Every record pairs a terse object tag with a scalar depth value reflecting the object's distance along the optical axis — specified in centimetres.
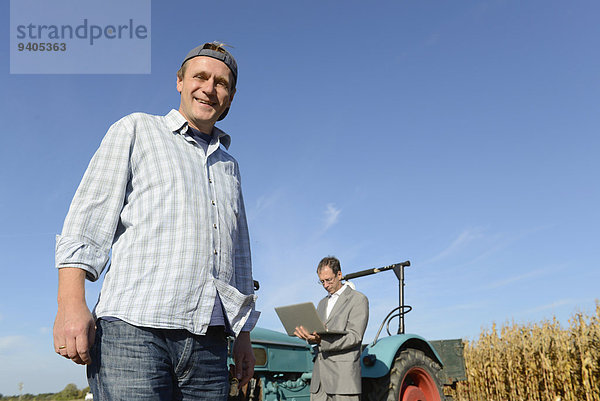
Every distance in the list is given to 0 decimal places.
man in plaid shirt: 138
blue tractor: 436
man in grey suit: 401
